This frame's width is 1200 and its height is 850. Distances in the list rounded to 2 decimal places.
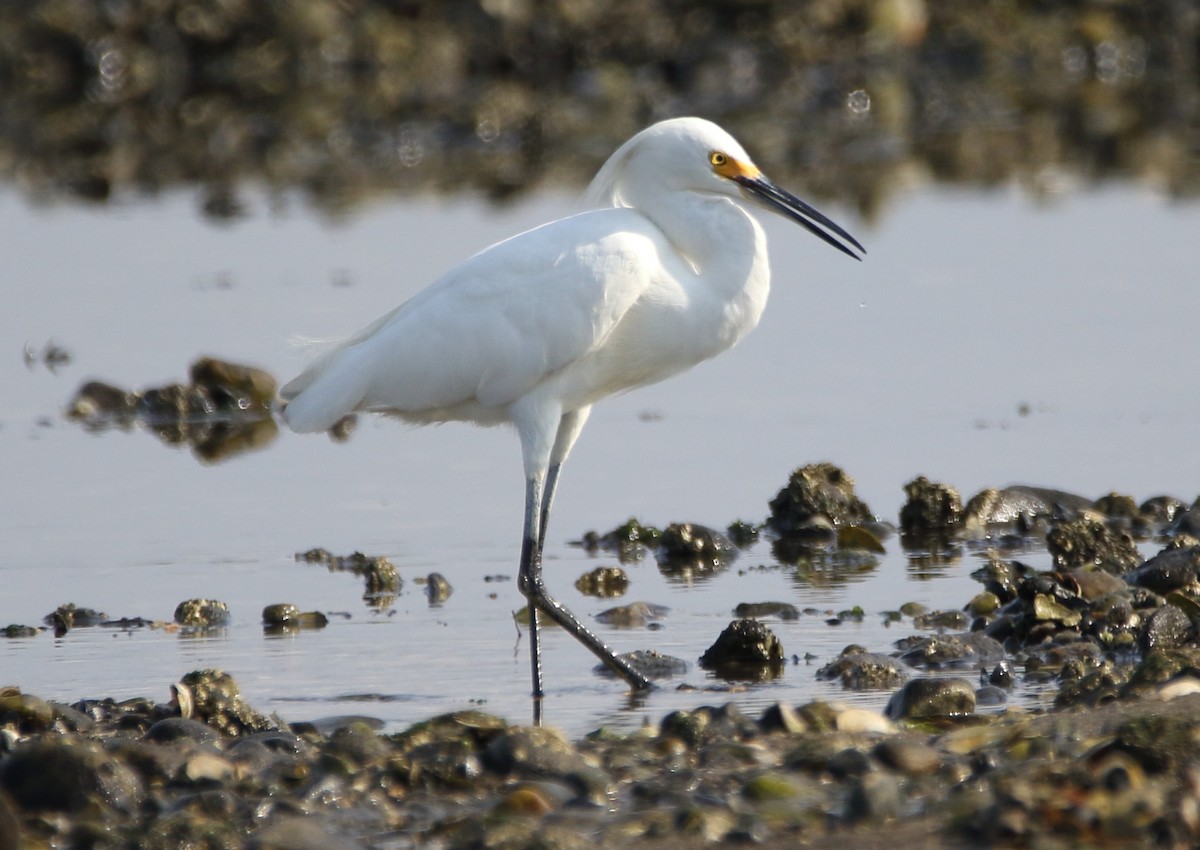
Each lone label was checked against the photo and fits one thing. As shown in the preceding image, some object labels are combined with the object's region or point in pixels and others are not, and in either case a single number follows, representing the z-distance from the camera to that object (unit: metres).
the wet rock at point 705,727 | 13.00
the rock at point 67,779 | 11.79
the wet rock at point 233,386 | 26.66
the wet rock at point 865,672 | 14.73
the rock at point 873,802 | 10.79
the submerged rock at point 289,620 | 17.24
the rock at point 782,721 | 13.09
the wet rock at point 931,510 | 19.77
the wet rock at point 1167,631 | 14.95
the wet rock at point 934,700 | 13.52
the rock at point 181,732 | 13.22
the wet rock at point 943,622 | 16.44
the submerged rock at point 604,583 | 18.33
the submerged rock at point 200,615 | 17.27
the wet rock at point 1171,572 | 16.20
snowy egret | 15.95
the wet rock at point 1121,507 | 19.52
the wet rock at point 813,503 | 19.87
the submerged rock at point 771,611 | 17.04
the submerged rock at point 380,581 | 18.22
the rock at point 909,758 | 11.82
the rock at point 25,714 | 13.78
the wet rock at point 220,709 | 13.77
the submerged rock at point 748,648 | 15.42
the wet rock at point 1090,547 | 17.36
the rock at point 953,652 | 15.18
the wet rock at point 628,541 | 19.50
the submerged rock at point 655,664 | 15.63
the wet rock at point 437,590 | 18.06
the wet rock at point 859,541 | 19.39
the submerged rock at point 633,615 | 17.19
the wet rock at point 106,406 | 26.52
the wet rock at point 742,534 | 19.94
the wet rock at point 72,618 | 17.37
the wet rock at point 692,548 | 19.19
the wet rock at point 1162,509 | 19.42
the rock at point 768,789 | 11.36
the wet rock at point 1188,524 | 18.69
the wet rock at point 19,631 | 17.16
